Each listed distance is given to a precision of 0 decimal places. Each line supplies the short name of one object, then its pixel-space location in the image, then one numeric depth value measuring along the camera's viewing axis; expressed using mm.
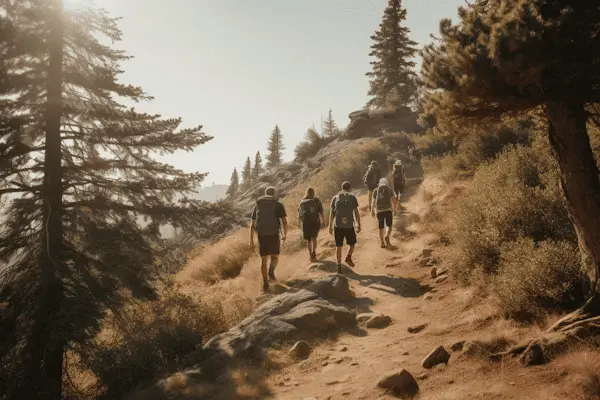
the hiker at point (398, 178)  15062
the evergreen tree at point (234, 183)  76625
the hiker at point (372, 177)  15109
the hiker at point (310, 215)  10430
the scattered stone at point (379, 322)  6410
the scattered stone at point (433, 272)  8039
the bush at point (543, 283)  4668
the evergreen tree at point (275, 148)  60844
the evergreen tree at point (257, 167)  68000
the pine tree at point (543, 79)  3807
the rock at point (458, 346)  4564
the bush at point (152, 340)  6125
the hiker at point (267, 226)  9266
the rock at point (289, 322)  6230
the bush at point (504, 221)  6289
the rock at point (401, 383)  4121
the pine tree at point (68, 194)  6090
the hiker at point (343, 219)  9672
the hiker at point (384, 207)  11359
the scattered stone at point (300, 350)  5777
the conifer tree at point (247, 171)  73562
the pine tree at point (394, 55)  35031
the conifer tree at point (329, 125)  68231
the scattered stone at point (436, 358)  4457
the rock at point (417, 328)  5750
